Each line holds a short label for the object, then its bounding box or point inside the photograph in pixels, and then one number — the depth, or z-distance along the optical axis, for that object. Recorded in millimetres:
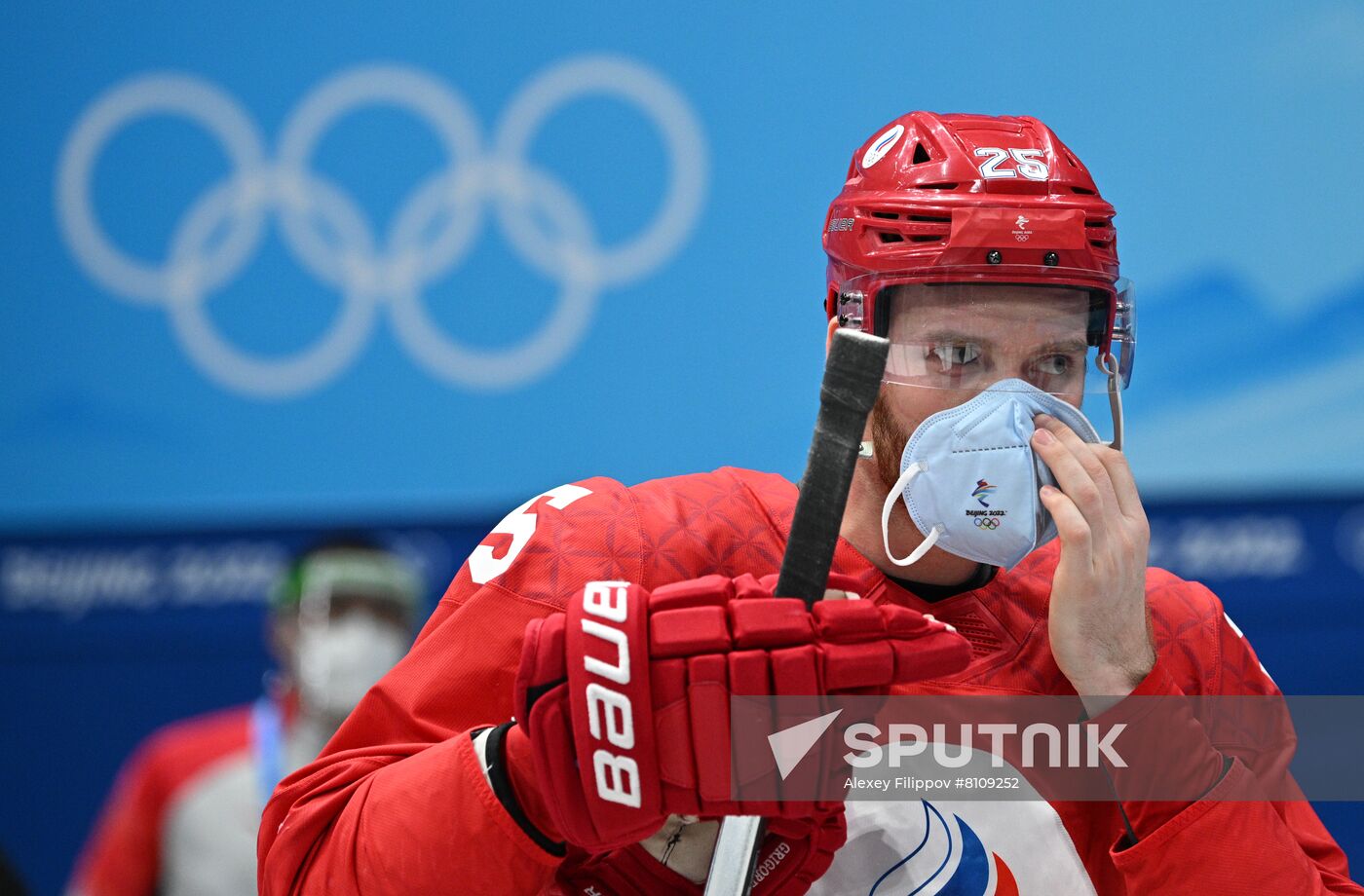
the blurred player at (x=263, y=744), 7152
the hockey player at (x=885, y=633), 4581
